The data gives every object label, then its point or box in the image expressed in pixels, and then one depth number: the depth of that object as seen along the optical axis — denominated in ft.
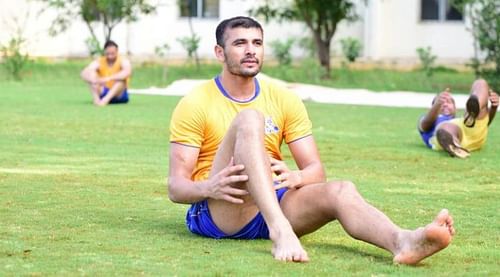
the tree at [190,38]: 103.19
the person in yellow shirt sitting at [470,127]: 37.32
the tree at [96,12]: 95.02
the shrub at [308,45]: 107.14
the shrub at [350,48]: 104.37
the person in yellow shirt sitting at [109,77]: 60.70
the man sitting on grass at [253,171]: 19.11
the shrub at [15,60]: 83.30
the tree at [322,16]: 89.86
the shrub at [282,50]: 103.55
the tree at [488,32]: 73.92
